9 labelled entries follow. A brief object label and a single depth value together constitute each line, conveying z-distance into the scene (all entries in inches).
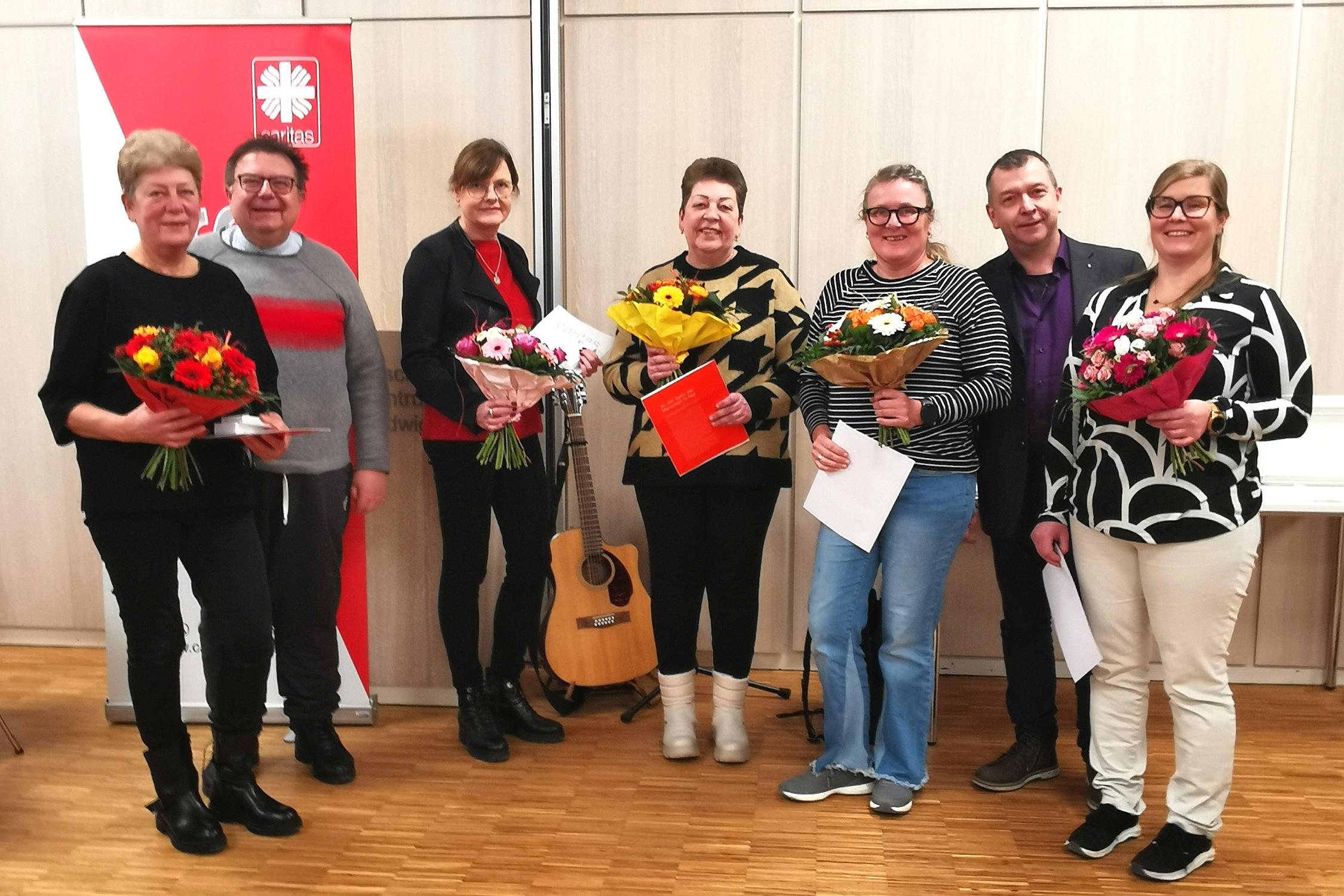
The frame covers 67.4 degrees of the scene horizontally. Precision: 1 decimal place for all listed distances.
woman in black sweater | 90.5
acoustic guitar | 138.9
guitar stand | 136.6
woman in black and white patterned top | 90.0
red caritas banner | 125.2
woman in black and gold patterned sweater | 114.0
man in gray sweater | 111.3
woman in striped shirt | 102.0
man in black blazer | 108.4
